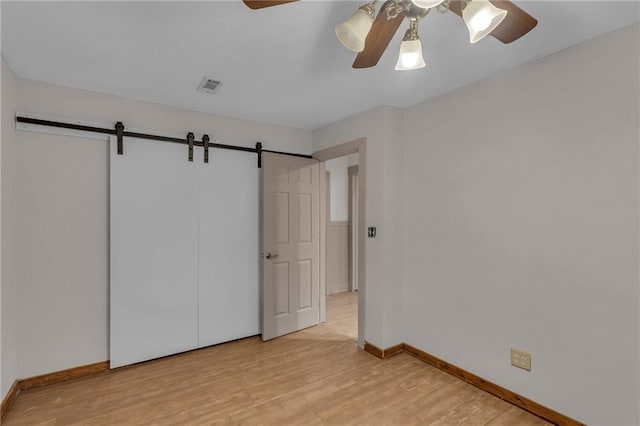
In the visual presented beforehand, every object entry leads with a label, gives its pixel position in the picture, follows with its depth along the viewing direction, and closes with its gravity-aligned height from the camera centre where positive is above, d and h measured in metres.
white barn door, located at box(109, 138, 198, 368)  2.72 -0.29
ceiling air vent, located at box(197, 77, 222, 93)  2.46 +1.07
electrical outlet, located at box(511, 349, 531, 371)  2.16 -0.99
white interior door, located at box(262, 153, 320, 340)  3.39 -0.28
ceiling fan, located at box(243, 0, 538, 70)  1.18 +0.83
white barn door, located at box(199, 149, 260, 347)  3.17 -0.28
